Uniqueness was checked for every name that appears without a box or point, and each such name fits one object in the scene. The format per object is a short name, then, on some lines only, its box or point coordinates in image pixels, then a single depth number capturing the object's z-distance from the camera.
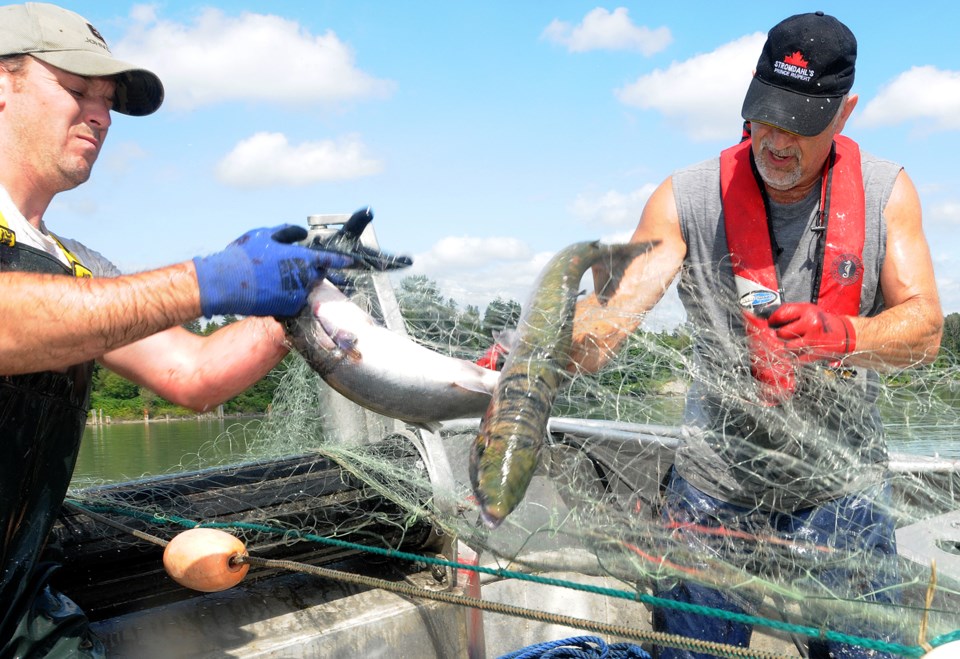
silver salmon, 2.23
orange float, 2.67
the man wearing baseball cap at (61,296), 2.12
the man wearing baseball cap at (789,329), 2.45
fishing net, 2.39
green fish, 1.96
